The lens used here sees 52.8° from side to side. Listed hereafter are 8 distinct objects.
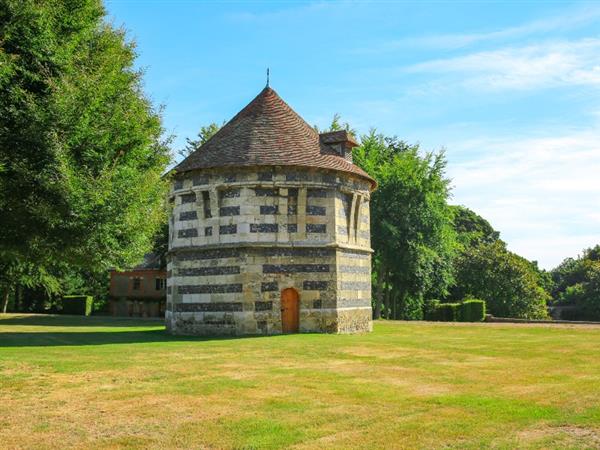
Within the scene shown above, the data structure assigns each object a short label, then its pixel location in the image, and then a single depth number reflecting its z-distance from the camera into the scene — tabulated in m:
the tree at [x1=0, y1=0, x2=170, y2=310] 16.77
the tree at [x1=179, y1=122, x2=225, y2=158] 45.03
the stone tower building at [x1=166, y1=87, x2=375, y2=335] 24.78
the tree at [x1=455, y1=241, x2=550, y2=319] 51.16
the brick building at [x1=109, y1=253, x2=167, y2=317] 56.41
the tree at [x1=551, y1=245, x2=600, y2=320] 54.72
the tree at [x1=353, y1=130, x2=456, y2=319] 42.16
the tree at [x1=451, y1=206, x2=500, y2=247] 76.88
